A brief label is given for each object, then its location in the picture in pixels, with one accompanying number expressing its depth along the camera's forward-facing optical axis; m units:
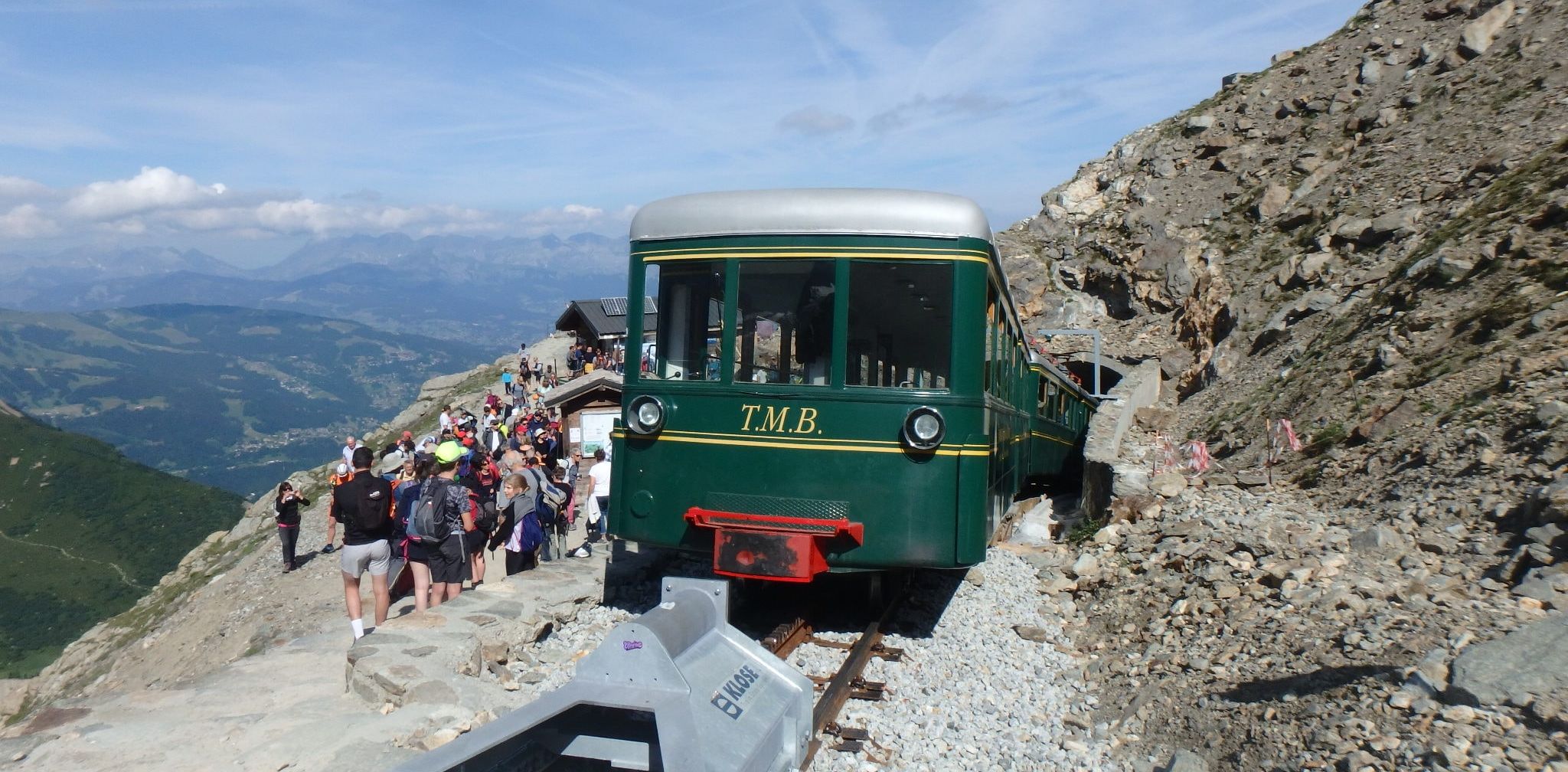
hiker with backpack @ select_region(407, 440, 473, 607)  8.09
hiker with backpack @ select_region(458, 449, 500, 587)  8.84
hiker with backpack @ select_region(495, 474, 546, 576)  10.37
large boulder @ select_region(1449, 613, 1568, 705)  4.75
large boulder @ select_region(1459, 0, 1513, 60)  24.83
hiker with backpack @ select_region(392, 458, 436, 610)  8.21
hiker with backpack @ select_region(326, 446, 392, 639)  7.59
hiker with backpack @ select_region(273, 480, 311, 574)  16.81
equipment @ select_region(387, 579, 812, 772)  3.56
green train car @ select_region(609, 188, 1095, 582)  7.29
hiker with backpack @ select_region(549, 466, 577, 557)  13.12
